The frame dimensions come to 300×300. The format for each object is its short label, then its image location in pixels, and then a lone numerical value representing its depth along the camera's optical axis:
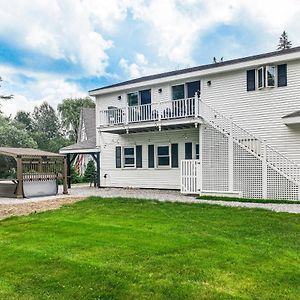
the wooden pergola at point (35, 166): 13.15
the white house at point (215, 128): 11.30
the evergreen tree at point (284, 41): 37.56
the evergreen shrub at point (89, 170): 22.31
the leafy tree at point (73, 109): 43.83
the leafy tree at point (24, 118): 46.90
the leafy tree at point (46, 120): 48.08
